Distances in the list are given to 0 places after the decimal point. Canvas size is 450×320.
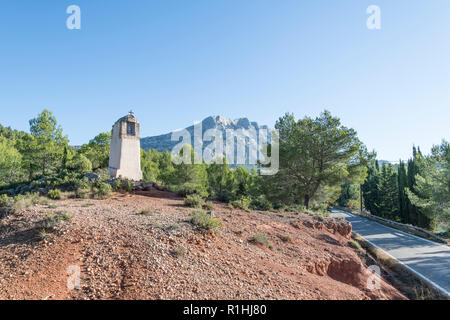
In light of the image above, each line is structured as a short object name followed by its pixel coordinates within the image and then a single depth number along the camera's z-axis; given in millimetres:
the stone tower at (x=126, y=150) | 15969
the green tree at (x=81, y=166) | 15817
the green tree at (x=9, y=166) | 24109
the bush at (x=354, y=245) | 11387
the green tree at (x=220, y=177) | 29297
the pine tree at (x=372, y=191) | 33572
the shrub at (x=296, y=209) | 14012
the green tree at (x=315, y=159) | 17281
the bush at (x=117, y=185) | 13273
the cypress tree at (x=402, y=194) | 28602
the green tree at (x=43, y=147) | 19266
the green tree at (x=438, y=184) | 18312
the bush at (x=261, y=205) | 13830
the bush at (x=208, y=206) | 10688
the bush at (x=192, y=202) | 10828
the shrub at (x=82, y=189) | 11384
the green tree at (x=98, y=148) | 23562
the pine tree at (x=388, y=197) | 30953
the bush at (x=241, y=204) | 11962
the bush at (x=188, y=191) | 13923
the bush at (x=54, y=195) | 10773
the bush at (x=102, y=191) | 11315
